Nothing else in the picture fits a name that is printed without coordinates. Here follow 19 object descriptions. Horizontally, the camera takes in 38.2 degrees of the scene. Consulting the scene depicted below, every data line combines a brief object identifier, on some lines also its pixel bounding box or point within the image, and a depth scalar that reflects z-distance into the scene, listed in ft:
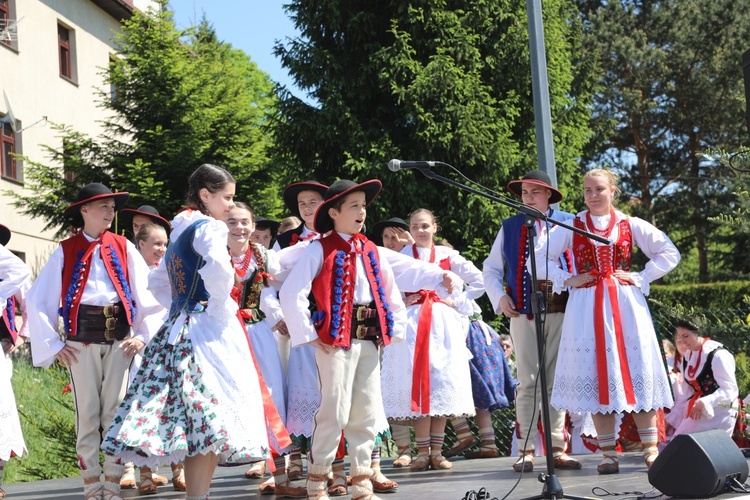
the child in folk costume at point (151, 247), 26.04
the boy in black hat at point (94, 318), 21.56
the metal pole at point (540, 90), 33.27
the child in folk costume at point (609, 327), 23.27
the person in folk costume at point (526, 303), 24.72
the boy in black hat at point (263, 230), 26.37
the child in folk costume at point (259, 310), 22.02
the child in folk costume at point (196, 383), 18.29
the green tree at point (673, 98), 106.83
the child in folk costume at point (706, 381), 30.58
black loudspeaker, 18.69
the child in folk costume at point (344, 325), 19.94
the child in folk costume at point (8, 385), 23.50
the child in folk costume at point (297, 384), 23.13
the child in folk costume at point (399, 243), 29.22
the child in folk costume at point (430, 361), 27.61
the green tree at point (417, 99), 68.03
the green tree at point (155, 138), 73.97
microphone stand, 18.71
